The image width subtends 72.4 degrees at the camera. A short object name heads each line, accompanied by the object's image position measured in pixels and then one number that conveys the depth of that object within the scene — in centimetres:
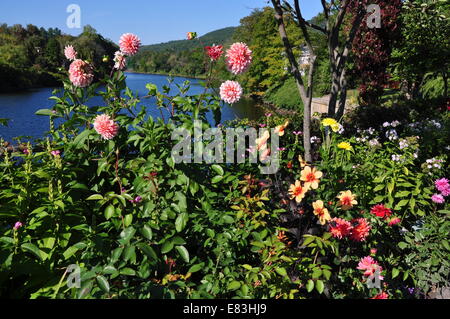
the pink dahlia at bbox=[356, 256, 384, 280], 155
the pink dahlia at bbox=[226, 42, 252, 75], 172
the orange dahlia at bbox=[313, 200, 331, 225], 158
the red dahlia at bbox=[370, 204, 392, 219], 198
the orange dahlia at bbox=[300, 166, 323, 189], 163
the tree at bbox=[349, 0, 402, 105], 825
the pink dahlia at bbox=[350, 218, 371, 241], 165
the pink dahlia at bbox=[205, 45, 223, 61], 176
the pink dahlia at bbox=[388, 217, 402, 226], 200
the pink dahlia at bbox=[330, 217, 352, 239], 156
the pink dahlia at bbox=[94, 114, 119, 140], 159
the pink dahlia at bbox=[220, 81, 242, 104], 172
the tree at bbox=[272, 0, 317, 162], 274
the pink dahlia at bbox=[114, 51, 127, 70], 193
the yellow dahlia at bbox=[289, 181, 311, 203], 163
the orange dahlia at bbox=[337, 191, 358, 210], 168
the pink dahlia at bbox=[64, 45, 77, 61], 195
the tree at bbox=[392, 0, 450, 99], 683
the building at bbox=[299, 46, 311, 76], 2251
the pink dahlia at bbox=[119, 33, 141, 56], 187
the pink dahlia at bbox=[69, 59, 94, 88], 181
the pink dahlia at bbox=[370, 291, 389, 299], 148
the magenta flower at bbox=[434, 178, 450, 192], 228
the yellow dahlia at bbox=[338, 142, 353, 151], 264
